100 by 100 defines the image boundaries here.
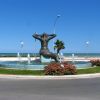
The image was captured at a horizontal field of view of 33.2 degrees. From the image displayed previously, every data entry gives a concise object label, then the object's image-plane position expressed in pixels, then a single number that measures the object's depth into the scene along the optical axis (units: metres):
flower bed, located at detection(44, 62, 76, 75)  13.08
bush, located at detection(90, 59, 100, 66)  18.80
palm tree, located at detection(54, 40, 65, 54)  25.56
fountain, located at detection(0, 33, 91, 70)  17.64
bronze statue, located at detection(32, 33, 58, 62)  18.10
